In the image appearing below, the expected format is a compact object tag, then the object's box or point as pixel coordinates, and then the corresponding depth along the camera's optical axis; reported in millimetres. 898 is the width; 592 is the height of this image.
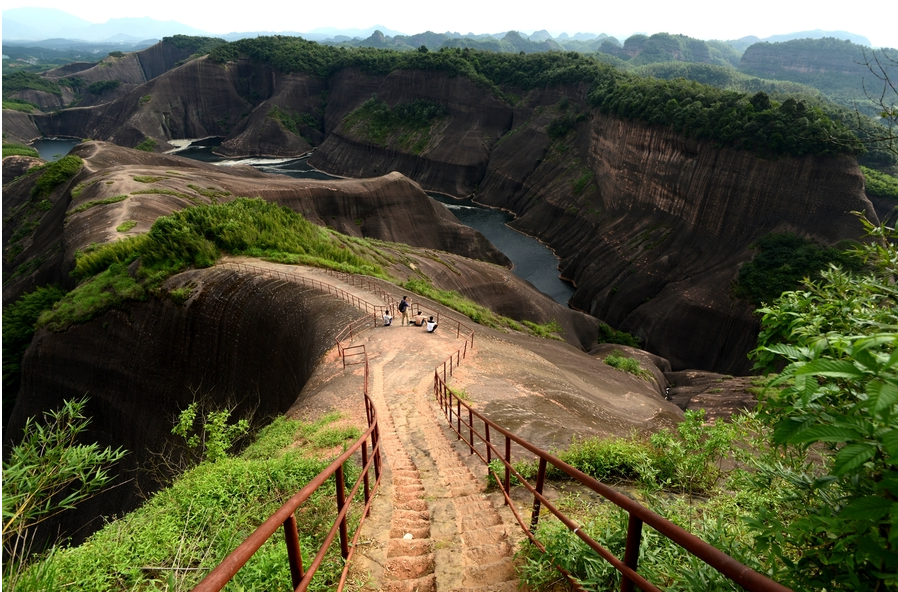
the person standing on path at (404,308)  21778
